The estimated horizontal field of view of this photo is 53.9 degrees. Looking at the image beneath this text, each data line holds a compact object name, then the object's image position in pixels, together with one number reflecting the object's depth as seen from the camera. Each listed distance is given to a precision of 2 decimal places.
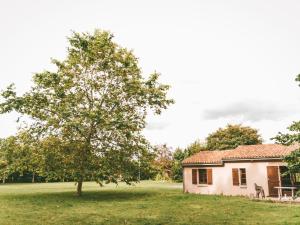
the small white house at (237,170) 25.47
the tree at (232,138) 59.34
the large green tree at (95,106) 24.00
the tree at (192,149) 50.26
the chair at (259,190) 23.75
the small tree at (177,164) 50.52
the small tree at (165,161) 57.72
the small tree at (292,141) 9.61
